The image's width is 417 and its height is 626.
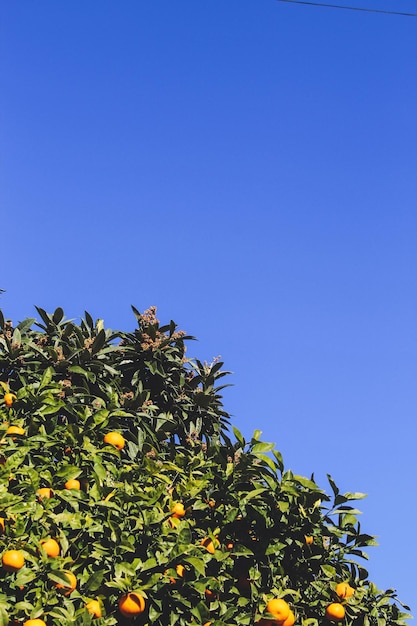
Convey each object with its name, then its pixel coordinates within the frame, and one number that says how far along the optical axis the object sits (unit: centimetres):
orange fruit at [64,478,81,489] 472
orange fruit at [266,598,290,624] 455
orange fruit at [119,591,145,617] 425
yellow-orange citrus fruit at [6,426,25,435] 476
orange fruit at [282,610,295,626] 458
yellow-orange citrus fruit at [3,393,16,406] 510
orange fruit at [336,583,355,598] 489
